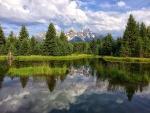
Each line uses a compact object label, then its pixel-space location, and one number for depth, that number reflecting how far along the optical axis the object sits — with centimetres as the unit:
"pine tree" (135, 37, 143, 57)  4877
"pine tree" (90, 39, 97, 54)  9723
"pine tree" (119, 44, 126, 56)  5156
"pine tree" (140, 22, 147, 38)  5911
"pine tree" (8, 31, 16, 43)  7155
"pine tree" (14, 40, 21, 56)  5911
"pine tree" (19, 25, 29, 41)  6852
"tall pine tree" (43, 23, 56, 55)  5942
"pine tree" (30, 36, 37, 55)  6620
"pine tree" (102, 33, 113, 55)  7231
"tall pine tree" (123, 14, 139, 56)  5342
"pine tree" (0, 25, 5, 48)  6556
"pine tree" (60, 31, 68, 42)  7462
